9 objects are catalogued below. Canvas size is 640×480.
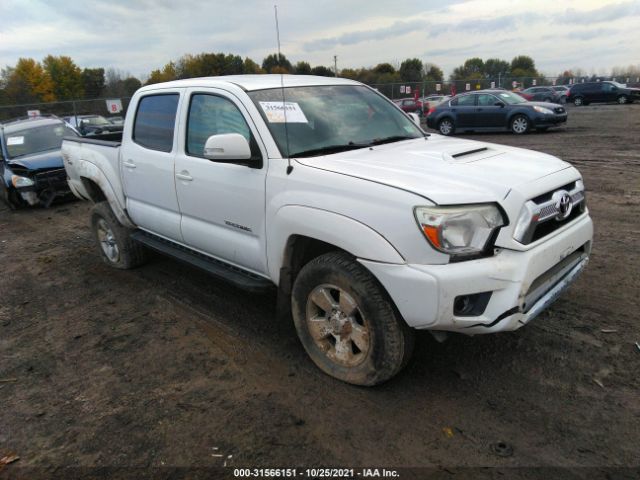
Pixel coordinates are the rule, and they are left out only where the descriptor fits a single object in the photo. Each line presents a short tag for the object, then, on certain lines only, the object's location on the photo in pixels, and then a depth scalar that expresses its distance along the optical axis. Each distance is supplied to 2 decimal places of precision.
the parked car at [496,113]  16.45
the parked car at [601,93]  30.41
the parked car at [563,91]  33.56
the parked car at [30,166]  10.01
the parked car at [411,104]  30.20
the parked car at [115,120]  21.33
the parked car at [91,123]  18.35
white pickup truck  2.66
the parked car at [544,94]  31.95
